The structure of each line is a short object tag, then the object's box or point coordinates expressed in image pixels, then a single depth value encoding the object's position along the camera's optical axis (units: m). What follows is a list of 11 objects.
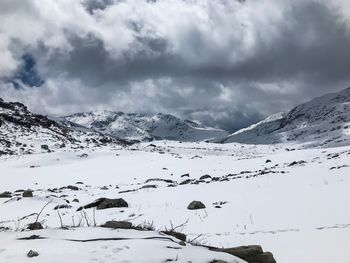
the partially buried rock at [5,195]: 27.58
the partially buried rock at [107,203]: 18.19
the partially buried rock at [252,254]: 7.14
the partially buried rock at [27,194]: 24.86
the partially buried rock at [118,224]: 7.88
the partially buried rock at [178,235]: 7.97
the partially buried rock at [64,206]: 20.62
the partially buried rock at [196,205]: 15.98
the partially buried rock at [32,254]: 5.38
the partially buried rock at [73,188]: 36.60
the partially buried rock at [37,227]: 7.88
